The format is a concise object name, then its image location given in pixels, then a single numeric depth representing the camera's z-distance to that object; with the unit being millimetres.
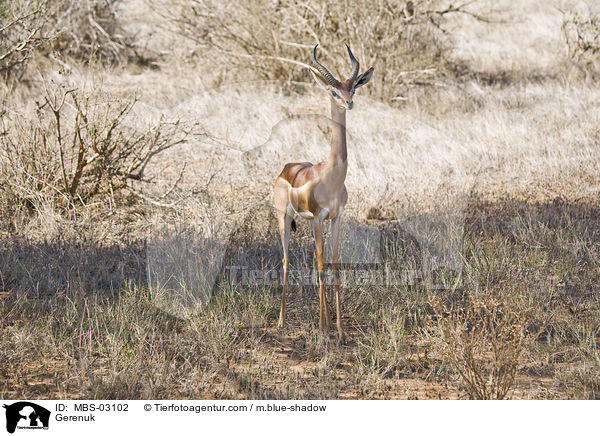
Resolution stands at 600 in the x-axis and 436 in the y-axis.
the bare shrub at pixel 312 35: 24703
